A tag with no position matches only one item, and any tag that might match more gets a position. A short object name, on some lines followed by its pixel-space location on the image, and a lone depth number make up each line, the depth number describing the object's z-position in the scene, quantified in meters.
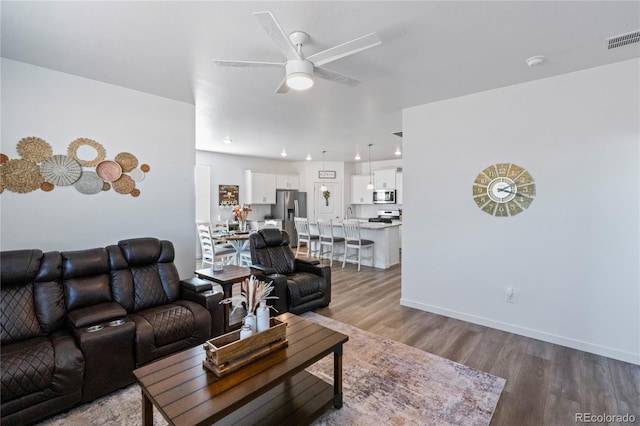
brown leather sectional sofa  1.91
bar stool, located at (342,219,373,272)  6.07
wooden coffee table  1.46
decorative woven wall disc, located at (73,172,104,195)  3.16
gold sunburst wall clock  3.25
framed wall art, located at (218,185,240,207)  7.86
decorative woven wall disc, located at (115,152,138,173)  3.41
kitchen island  6.25
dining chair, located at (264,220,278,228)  6.64
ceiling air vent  2.28
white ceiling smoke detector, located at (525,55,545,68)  2.62
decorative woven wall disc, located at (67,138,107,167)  3.09
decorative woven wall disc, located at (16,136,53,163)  2.82
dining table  5.00
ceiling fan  1.84
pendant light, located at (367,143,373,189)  8.41
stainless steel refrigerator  8.90
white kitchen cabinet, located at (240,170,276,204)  8.31
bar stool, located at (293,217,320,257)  6.96
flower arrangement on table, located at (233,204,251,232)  5.65
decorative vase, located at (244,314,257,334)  1.95
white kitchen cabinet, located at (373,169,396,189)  8.71
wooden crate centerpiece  1.70
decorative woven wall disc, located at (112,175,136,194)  3.39
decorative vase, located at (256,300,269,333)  2.00
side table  3.11
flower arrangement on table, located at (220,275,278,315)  1.99
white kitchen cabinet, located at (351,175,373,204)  9.38
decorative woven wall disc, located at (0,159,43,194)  2.75
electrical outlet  3.33
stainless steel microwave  8.70
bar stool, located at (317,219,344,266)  6.52
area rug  1.99
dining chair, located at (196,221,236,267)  5.14
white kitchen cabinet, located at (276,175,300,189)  9.06
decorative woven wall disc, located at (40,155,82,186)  2.96
